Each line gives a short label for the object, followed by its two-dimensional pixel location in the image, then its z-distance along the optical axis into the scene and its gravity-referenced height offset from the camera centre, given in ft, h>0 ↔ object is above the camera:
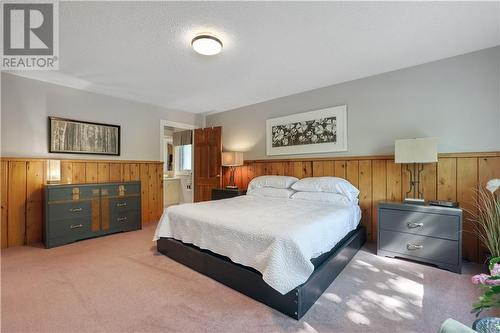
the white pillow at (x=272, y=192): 10.78 -1.31
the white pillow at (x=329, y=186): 9.33 -0.89
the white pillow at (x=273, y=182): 11.25 -0.81
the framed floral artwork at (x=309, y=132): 10.94 +1.85
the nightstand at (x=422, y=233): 7.08 -2.35
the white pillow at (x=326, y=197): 9.09 -1.36
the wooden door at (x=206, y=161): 15.10 +0.40
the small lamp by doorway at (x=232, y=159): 13.79 +0.48
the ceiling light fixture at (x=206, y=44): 6.89 +3.93
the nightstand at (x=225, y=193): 13.33 -1.61
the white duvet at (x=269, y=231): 5.00 -1.82
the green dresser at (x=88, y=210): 9.50 -2.06
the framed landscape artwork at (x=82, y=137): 10.71 +1.59
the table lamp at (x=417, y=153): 7.68 +0.47
